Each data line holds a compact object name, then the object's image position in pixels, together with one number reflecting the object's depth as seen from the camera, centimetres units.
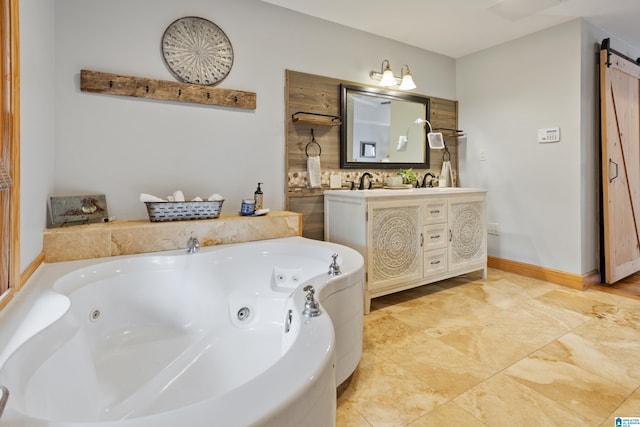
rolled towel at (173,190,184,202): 213
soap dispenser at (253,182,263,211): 249
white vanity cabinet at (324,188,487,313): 247
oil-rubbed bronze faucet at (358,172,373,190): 306
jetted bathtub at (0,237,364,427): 71
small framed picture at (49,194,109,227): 187
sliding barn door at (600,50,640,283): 296
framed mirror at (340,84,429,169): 303
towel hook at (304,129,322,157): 284
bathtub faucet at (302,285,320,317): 105
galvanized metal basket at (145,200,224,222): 205
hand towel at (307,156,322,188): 280
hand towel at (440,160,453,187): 367
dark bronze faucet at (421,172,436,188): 355
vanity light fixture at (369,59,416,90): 305
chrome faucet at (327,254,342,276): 154
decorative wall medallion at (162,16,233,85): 227
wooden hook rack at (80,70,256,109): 204
